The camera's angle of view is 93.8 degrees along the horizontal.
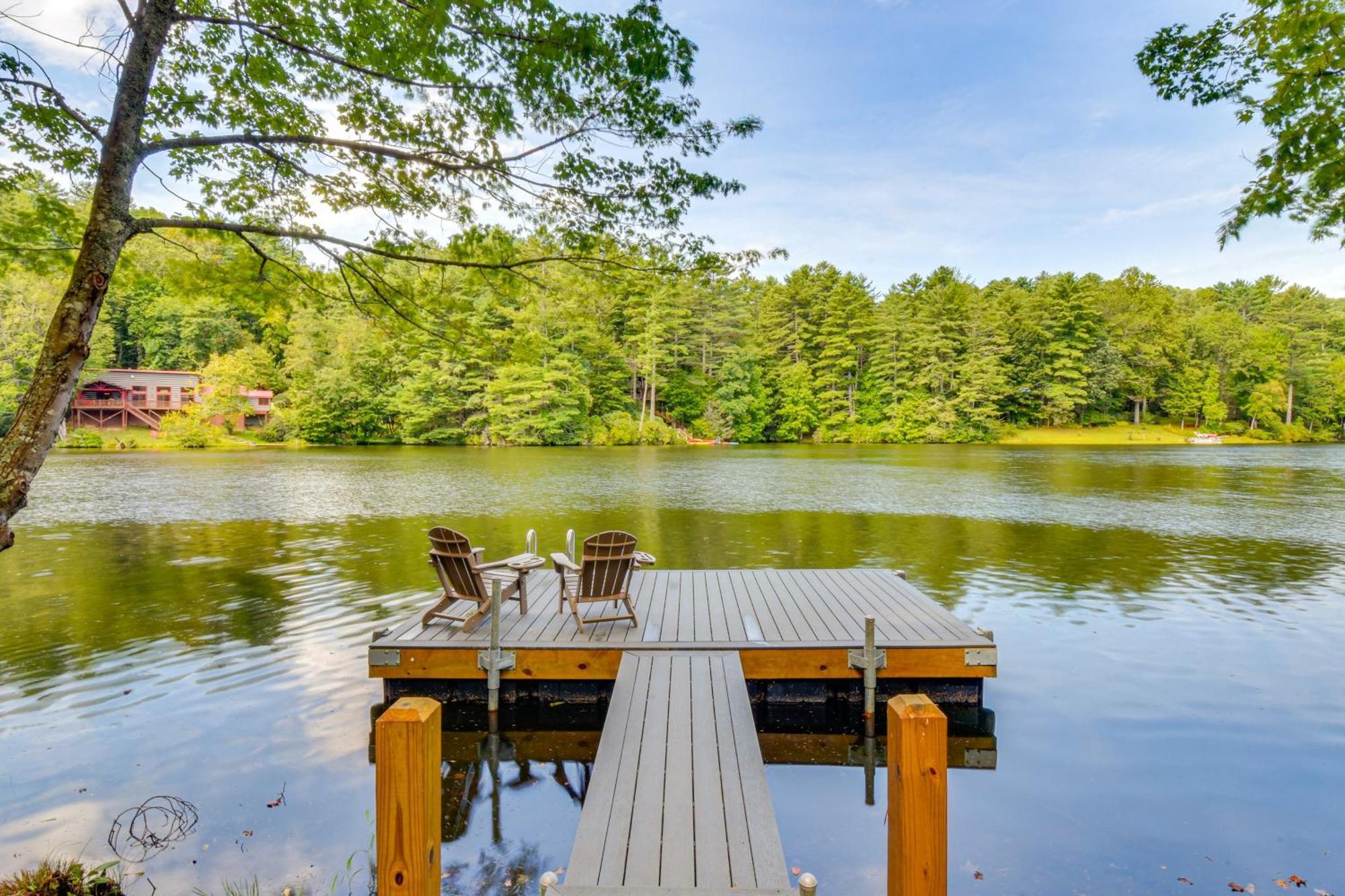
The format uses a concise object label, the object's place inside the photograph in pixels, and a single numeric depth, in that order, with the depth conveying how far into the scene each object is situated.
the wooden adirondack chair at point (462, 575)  5.13
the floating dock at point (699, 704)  1.77
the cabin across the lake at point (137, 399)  43.69
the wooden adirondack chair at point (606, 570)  5.10
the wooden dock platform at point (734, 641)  4.79
